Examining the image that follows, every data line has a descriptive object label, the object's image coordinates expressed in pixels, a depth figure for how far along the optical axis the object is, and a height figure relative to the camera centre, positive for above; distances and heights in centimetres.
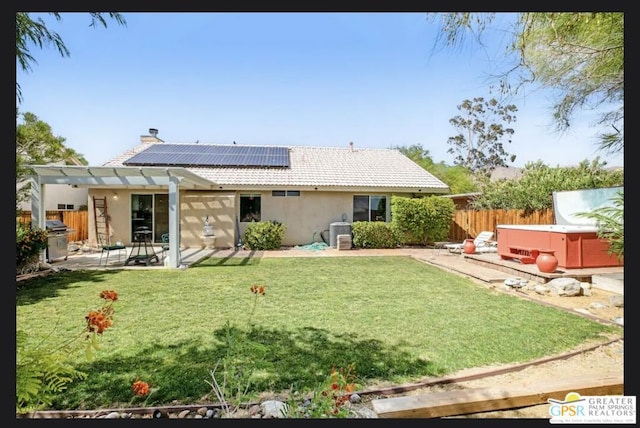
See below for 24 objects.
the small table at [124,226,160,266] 998 -145
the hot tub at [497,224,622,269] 782 -88
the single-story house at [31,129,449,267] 1400 +90
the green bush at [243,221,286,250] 1366 -99
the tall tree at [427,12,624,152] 363 +209
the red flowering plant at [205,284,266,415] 278 -163
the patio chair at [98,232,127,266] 1391 -113
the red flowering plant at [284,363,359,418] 250 -157
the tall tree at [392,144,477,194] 3203 +454
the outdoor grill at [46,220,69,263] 998 -85
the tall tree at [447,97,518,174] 3359 +781
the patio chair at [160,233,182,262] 1094 -139
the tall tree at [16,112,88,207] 1833 +430
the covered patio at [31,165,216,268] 940 +105
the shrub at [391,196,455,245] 1411 -15
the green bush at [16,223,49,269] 800 -78
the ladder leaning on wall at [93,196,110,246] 1409 -16
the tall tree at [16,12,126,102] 378 +229
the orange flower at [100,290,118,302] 264 -68
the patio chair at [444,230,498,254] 1220 -128
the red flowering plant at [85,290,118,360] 238 -83
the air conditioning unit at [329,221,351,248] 1409 -76
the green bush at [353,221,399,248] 1416 -99
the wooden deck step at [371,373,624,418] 263 -161
